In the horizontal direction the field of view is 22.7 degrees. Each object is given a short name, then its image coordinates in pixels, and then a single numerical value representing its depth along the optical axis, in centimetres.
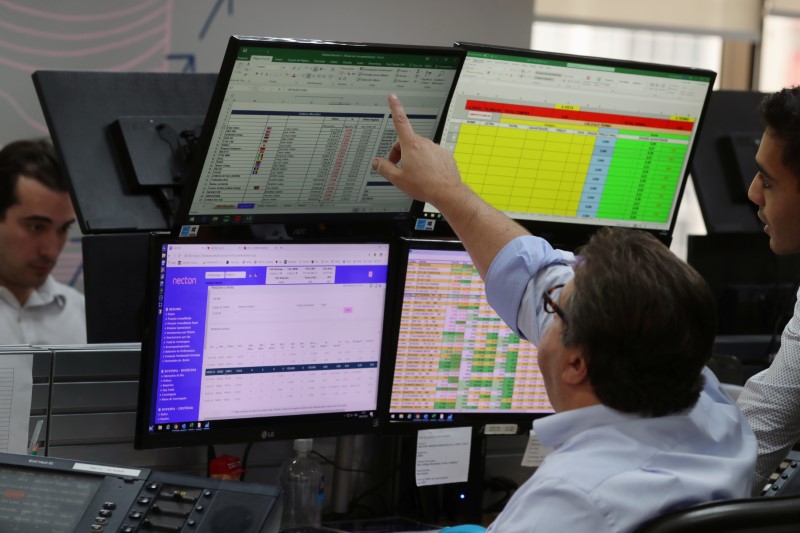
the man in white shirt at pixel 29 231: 405
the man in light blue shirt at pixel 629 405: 241
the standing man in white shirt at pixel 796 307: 296
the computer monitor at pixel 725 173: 361
